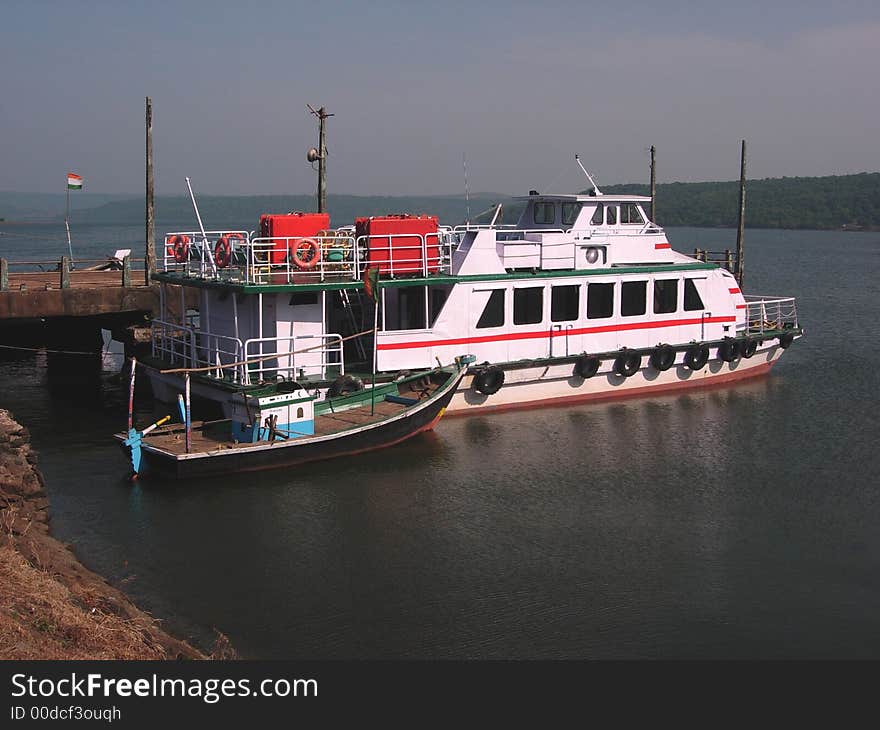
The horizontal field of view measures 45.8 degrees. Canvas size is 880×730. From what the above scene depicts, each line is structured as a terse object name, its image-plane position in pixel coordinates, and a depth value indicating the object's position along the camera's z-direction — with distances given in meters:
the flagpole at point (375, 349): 20.67
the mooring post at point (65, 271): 26.25
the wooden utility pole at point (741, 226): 38.47
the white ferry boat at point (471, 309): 21.02
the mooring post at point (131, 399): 18.22
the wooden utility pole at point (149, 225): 28.44
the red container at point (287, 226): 21.38
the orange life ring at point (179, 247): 23.03
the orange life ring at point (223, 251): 21.59
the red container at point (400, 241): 22.28
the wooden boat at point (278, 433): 18.12
